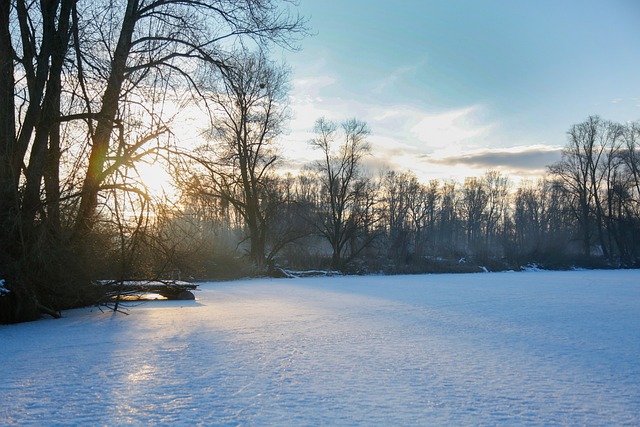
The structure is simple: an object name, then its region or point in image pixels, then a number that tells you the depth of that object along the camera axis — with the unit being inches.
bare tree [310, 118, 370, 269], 1321.4
